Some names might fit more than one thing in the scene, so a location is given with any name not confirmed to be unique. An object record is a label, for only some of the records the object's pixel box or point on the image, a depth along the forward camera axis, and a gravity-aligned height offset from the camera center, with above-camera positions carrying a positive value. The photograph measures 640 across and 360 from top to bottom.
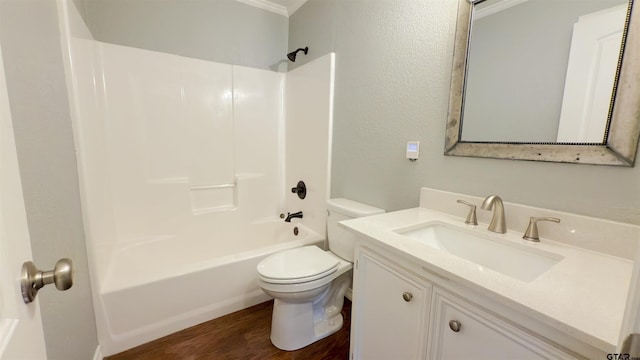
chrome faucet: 1.00 -0.24
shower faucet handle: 2.34 -0.37
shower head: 2.23 +0.85
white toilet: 1.37 -0.73
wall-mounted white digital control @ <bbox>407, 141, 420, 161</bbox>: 1.40 +0.01
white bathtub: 1.41 -0.87
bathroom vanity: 0.57 -0.37
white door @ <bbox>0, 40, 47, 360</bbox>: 0.36 -0.17
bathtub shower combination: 1.44 -0.21
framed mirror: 0.80 +0.27
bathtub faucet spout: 2.26 -0.59
